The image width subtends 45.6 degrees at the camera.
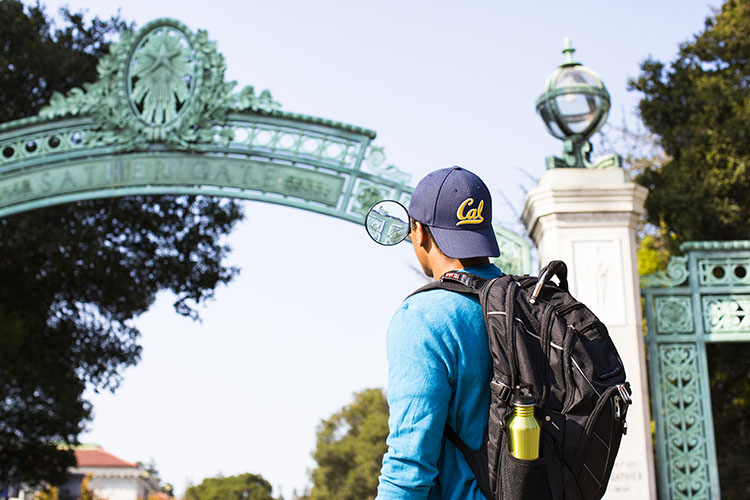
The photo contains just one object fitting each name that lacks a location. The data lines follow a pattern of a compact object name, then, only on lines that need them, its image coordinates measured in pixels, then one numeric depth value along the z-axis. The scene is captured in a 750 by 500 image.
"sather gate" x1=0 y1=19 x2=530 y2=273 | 7.68
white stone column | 5.82
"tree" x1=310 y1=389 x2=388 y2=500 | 46.91
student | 1.90
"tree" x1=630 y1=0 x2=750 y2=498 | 9.14
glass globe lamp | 6.37
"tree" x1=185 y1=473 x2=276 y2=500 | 69.62
